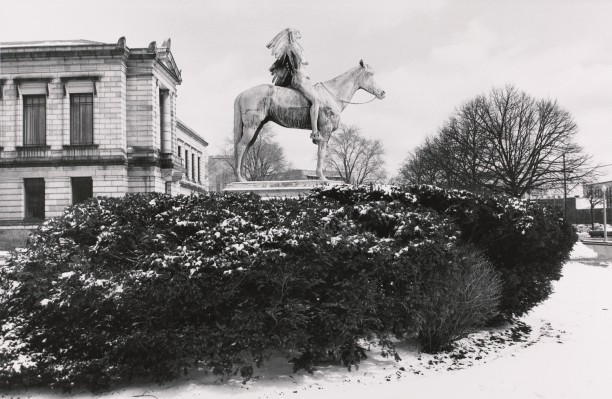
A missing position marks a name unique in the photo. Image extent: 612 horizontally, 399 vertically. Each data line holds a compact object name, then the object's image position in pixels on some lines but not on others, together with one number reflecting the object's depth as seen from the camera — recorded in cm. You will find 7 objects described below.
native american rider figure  945
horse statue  942
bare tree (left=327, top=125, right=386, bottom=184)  3973
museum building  3578
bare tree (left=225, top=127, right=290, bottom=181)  4369
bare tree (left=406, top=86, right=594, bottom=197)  3728
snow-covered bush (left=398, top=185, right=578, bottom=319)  674
